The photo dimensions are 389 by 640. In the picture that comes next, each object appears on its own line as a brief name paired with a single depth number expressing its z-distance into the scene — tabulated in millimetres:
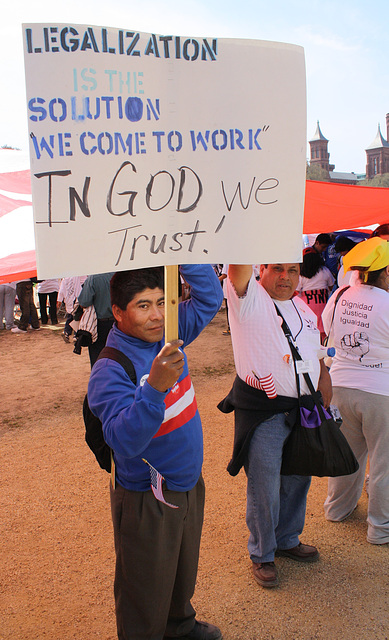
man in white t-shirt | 2811
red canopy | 5152
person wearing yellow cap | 3303
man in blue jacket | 2092
